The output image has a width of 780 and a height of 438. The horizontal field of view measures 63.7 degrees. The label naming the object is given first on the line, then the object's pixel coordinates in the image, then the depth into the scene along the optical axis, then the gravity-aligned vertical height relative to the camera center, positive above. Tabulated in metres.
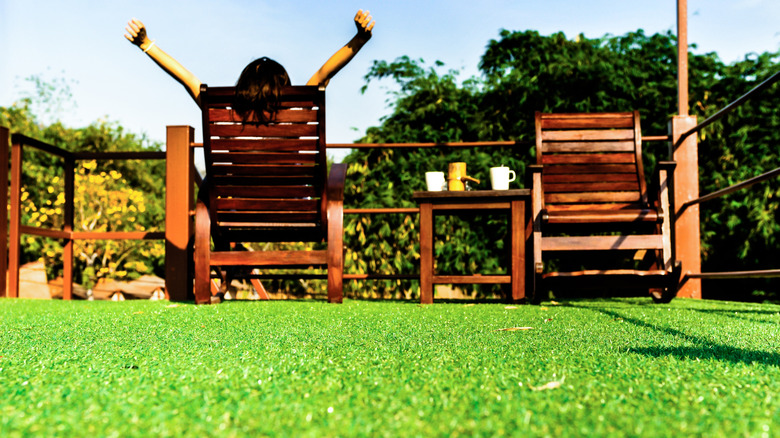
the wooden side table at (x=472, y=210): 3.42 +0.10
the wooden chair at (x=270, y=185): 3.15 +0.24
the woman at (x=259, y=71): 3.07 +0.85
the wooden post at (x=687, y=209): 3.96 +0.15
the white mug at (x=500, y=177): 3.57 +0.30
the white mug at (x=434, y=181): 3.54 +0.28
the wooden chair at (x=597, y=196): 3.29 +0.20
